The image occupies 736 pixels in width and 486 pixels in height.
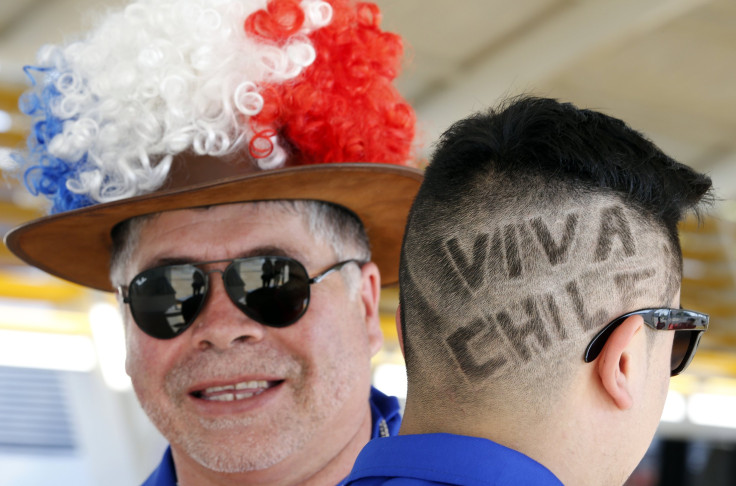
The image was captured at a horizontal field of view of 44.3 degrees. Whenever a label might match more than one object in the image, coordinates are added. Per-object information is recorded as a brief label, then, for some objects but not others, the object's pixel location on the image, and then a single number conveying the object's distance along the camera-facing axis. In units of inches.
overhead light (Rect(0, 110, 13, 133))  262.2
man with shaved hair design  48.6
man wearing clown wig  79.9
